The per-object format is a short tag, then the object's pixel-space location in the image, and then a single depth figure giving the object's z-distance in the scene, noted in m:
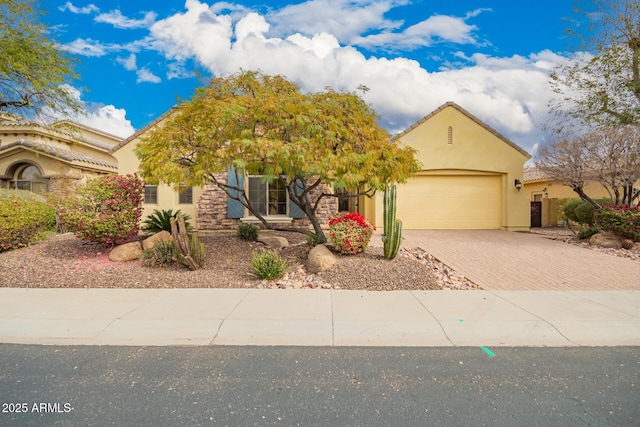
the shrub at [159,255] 7.70
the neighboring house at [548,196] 18.84
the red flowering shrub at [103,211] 8.31
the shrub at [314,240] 9.18
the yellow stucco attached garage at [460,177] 14.94
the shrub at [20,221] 8.90
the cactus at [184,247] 7.27
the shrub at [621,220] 10.78
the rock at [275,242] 10.01
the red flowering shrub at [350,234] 8.34
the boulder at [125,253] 8.24
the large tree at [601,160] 11.26
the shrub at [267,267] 6.88
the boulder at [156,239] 8.66
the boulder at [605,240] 10.92
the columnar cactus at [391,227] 8.20
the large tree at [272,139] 6.88
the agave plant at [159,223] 10.00
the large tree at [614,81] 12.17
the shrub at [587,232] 12.03
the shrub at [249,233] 10.52
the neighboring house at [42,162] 15.70
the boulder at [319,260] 7.45
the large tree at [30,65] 9.94
